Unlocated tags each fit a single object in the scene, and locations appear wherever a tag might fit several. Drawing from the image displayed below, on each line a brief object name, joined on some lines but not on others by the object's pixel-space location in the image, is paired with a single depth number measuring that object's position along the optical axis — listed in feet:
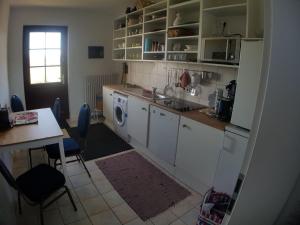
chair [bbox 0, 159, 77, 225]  5.48
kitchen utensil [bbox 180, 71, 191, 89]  9.91
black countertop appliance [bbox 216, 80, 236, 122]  7.29
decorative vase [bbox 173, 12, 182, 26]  9.48
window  13.84
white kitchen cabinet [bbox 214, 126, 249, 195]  6.21
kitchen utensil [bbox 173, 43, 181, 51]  10.00
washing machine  12.14
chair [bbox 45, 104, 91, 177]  8.07
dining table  6.28
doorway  13.69
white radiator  15.71
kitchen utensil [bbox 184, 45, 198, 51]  8.94
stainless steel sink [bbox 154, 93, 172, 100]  10.95
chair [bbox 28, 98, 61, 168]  9.68
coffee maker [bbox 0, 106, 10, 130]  7.17
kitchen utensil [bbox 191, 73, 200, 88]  9.57
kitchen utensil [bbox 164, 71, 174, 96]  11.53
